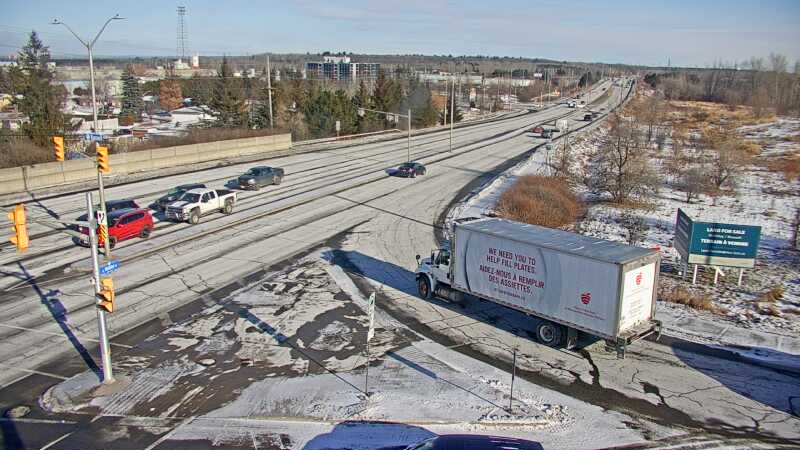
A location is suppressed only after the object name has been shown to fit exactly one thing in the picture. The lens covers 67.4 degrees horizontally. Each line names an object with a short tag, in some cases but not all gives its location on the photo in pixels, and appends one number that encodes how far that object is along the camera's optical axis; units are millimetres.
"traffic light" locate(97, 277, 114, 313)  16234
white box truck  17875
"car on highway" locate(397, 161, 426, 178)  52562
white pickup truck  35000
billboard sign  25578
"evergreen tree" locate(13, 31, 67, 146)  48781
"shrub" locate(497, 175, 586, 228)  37000
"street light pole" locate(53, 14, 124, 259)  33700
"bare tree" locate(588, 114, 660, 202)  43094
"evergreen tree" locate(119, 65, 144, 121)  113062
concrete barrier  41094
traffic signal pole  16219
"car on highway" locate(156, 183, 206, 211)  37000
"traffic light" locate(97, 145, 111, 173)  18953
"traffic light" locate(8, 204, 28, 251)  14469
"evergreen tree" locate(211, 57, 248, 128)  73875
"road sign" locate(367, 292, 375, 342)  15391
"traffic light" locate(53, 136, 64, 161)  18984
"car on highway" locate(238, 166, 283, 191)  45094
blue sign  16422
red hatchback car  30469
